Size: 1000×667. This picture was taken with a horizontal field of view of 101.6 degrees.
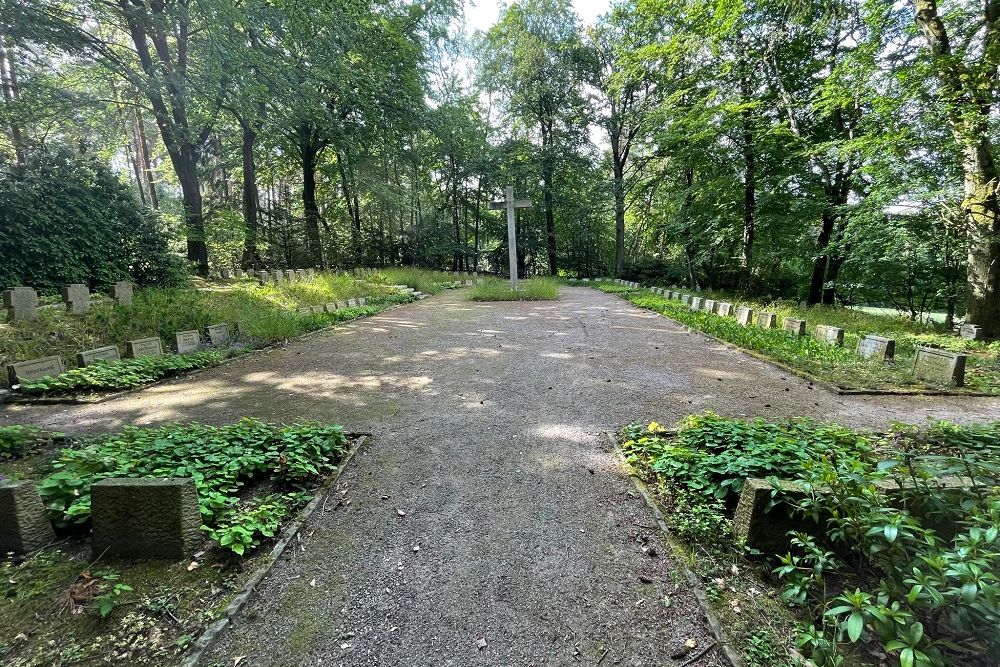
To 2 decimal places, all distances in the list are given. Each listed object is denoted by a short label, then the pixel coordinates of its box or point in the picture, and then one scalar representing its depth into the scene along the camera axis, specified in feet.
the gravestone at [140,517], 6.59
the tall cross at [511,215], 48.75
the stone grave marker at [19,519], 6.70
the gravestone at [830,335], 20.52
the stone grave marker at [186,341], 20.72
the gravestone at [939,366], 15.17
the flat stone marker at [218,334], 22.51
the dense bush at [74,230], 21.33
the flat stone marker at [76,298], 19.56
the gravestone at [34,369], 15.33
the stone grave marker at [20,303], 17.60
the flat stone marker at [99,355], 16.98
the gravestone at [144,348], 18.93
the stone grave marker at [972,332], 21.79
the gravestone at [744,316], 26.50
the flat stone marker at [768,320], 24.45
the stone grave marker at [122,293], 21.93
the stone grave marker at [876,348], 18.07
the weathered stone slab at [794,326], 22.63
